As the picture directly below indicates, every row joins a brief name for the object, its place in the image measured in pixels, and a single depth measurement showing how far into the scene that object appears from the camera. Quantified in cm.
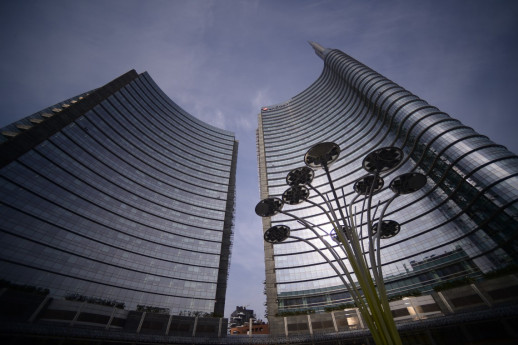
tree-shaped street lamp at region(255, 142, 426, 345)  1115
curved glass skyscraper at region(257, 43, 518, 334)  3412
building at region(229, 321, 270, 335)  6712
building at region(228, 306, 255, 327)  9431
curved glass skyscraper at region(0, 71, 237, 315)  3494
